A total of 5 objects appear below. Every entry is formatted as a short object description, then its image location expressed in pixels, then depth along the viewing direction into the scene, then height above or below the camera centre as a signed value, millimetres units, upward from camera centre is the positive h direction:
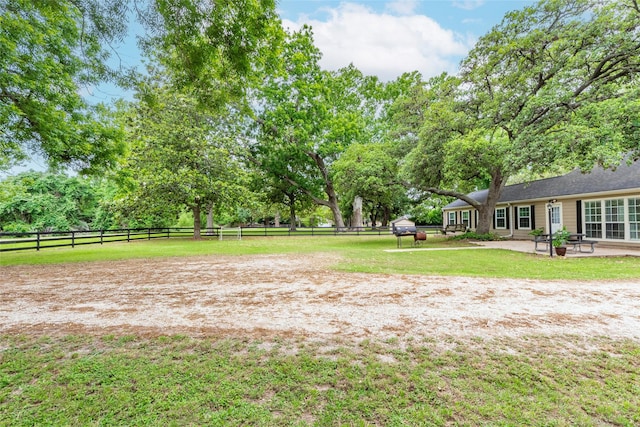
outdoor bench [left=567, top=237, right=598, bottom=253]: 10808 -905
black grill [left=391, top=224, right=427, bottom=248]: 14156 -635
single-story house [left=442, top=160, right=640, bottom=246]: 12289 +572
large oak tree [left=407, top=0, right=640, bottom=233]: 9969 +5154
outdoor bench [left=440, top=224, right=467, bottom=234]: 23898 -783
